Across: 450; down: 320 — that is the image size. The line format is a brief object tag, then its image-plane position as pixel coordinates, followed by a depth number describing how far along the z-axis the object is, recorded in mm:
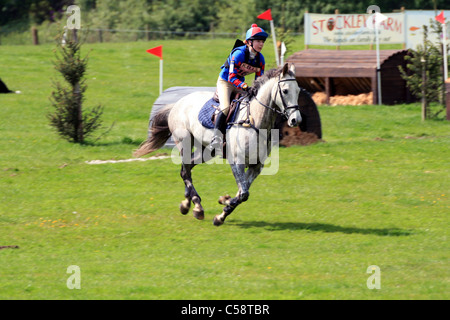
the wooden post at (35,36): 43500
